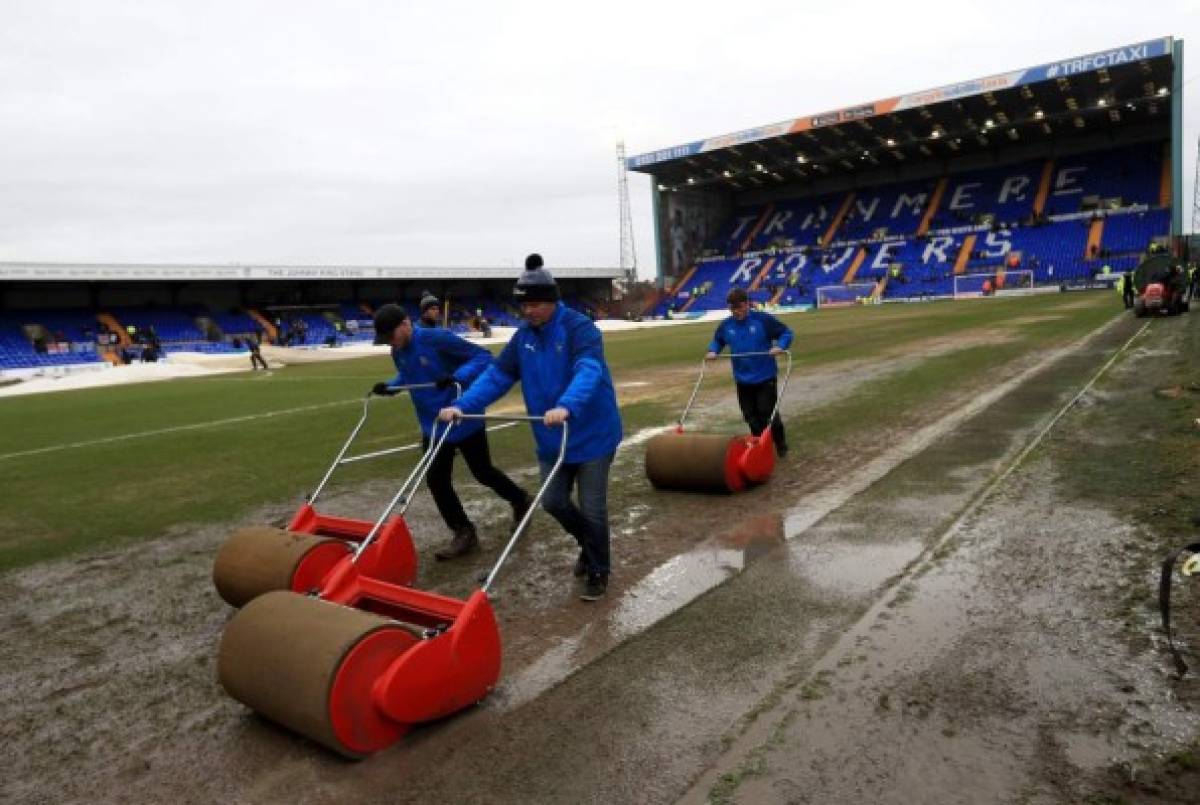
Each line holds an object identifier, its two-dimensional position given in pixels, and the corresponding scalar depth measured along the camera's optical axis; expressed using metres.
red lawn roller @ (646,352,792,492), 6.60
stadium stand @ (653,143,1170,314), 48.94
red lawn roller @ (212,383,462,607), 4.31
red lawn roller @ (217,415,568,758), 3.00
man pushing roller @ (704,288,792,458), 7.57
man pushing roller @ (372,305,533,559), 5.41
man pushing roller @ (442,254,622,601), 4.31
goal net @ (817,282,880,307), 52.88
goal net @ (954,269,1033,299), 46.69
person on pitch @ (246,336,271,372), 30.86
